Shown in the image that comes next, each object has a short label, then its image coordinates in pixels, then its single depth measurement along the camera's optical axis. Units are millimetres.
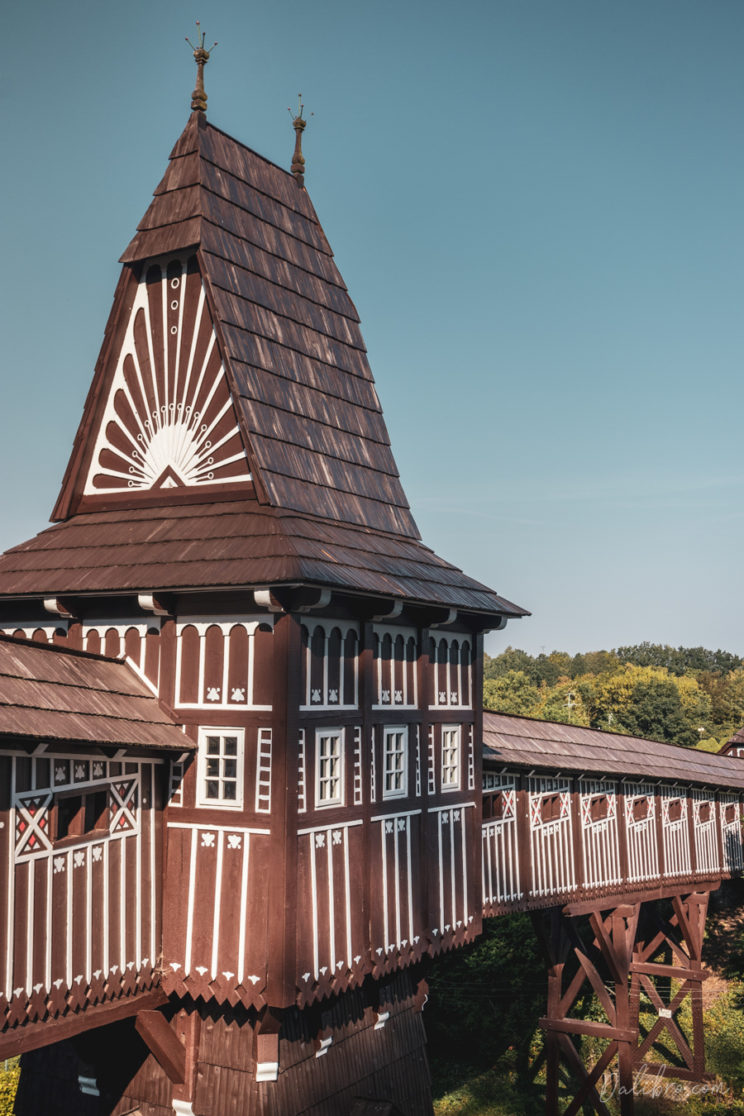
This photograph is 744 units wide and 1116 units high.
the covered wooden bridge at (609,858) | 19172
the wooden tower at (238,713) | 11586
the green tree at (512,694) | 62125
